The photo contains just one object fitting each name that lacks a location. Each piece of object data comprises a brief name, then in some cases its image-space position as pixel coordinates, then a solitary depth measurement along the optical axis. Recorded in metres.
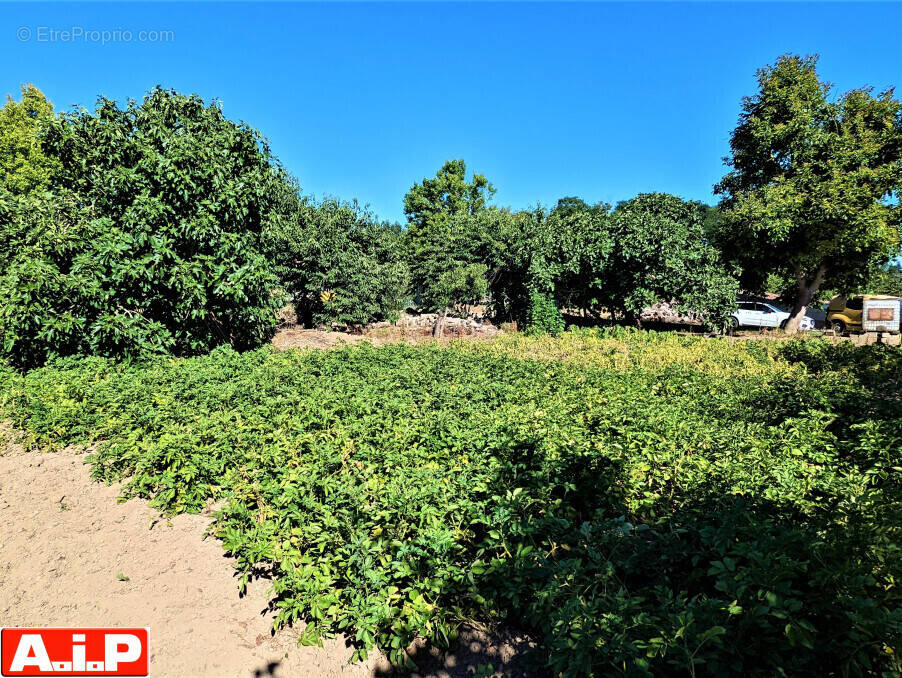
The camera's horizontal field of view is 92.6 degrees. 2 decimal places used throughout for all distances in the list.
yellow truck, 13.59
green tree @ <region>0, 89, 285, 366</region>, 8.53
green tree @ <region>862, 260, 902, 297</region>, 38.24
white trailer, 13.49
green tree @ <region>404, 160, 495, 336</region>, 19.61
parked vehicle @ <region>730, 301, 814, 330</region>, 21.61
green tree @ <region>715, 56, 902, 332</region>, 15.72
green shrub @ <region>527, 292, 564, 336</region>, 18.08
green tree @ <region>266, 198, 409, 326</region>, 17.58
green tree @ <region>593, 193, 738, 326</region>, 15.80
